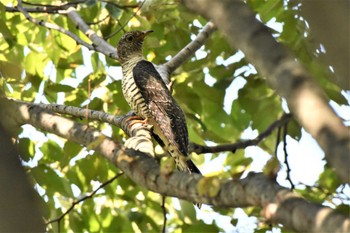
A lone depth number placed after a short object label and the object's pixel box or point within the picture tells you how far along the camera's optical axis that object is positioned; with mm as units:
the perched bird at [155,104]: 10867
